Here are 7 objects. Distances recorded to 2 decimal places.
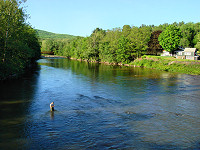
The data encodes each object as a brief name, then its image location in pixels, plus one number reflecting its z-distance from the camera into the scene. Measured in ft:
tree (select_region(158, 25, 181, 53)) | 300.16
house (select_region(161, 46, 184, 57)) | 324.31
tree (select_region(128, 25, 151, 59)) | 340.18
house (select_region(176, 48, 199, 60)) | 286.05
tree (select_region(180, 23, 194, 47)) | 411.75
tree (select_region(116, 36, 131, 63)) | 339.57
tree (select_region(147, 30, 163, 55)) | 356.18
